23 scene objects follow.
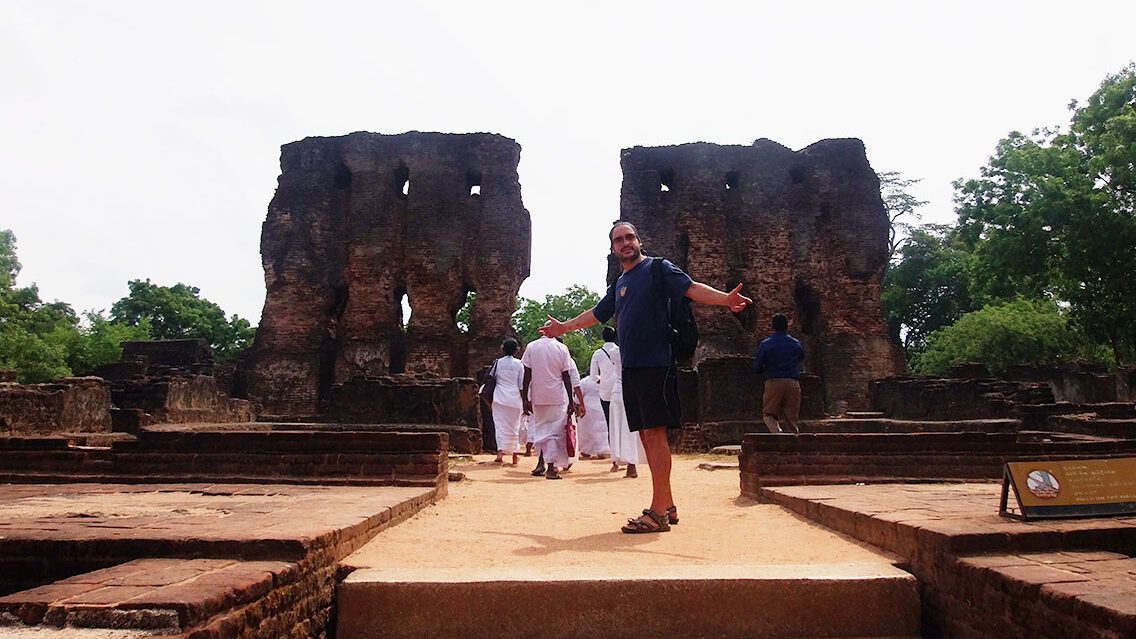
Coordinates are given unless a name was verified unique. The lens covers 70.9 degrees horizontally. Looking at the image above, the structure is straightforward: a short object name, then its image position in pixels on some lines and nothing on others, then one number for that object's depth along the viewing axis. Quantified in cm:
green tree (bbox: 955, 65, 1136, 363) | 1959
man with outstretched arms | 432
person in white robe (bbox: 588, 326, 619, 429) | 886
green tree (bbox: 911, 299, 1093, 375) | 2884
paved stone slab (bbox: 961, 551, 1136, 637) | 209
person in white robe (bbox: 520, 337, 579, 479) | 823
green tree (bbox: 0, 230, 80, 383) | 2788
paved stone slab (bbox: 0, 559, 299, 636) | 209
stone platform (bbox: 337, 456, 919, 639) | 277
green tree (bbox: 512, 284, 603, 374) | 5278
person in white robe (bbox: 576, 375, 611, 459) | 1035
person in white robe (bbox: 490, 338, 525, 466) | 957
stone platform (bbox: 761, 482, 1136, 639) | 222
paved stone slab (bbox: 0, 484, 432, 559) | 280
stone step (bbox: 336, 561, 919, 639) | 276
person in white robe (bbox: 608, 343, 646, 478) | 784
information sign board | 317
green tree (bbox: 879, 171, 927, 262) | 4081
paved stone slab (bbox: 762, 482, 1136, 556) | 287
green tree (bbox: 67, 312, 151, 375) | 3666
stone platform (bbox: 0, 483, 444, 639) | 211
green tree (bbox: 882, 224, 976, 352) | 3856
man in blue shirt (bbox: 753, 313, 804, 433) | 805
